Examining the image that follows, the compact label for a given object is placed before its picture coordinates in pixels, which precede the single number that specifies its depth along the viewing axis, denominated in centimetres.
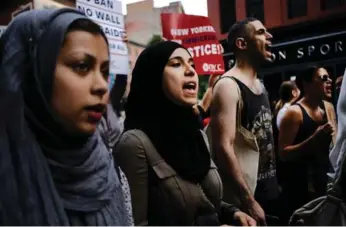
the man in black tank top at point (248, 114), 345
